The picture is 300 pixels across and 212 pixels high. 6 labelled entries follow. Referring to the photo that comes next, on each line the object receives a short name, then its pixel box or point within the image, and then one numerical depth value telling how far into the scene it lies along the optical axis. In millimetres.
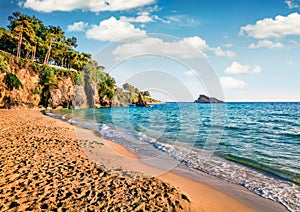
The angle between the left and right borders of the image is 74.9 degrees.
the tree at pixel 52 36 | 45744
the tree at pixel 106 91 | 56125
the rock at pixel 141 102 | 76831
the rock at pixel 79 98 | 46922
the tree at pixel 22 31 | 35312
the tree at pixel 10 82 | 27672
